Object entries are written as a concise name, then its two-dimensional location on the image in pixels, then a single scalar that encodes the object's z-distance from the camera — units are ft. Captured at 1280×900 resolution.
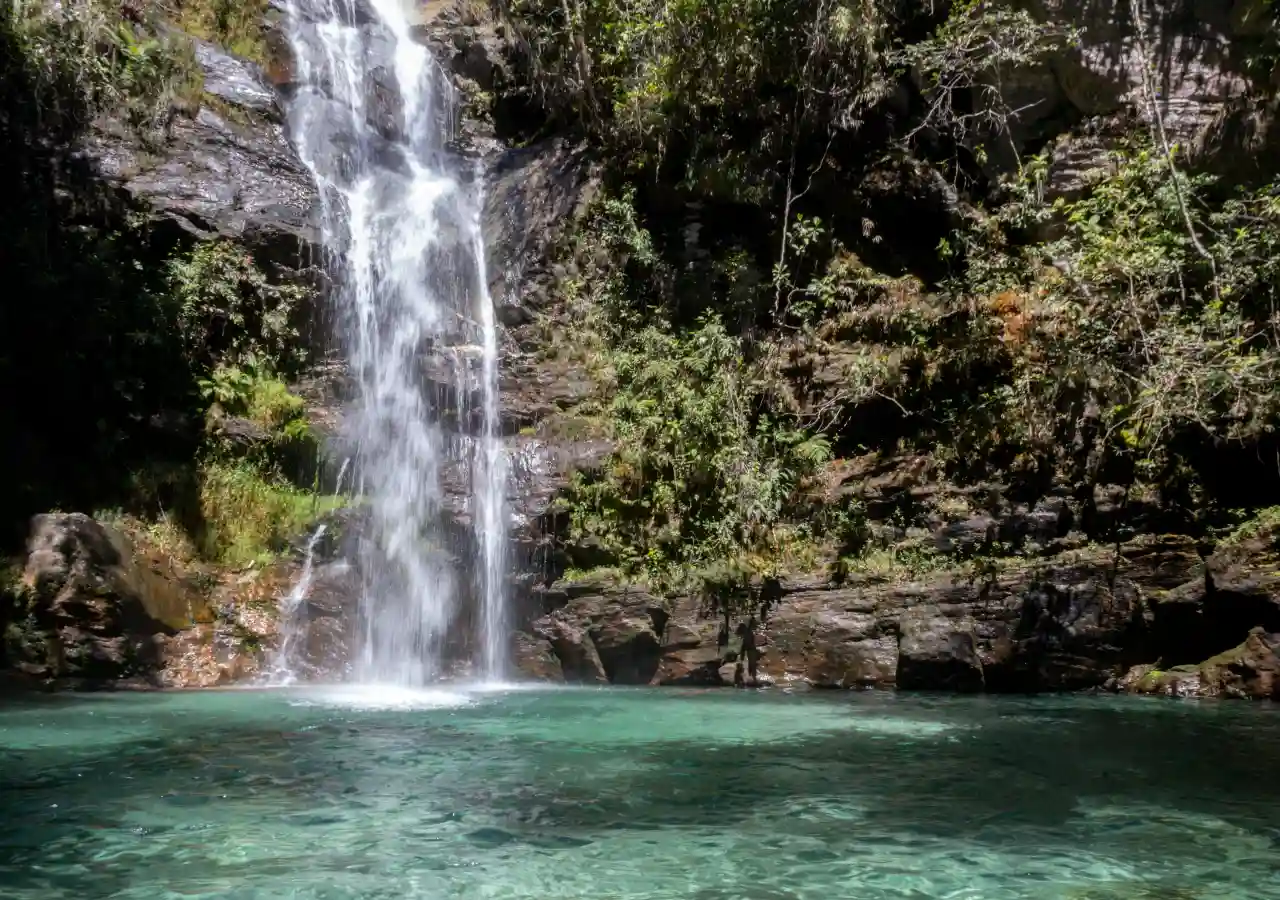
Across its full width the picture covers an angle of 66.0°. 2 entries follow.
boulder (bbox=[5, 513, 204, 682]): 31.89
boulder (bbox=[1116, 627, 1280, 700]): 29.94
